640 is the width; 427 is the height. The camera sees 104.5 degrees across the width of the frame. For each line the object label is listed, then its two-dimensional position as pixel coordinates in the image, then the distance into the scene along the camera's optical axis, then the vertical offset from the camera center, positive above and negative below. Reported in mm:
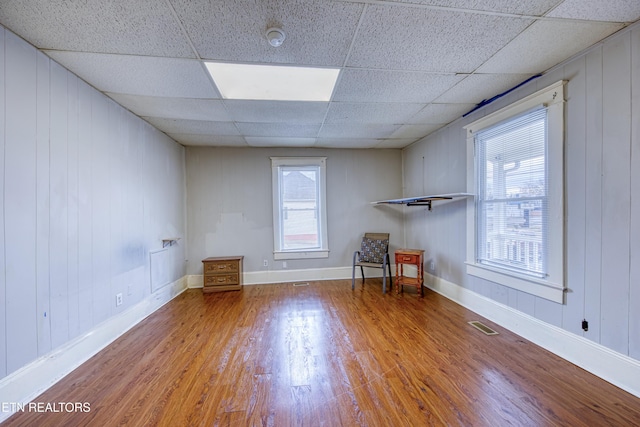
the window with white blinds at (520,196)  2113 +158
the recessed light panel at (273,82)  2268 +1294
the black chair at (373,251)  4105 -673
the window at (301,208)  4480 +84
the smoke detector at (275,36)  1600 +1165
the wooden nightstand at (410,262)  3593 -741
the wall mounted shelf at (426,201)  2931 +179
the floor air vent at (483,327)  2500 -1212
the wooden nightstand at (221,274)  3943 -990
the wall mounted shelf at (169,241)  3529 -417
